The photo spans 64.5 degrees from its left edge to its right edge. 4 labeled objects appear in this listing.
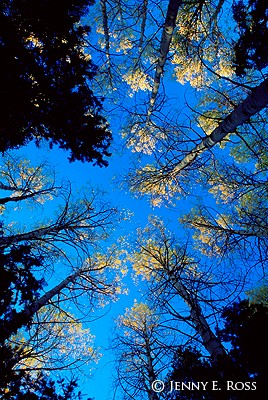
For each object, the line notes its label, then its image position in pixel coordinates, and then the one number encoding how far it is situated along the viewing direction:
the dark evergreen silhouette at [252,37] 2.97
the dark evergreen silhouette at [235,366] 2.51
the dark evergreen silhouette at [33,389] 2.95
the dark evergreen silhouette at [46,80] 2.74
